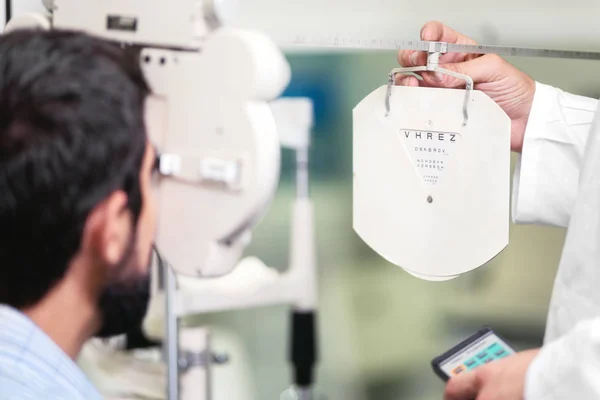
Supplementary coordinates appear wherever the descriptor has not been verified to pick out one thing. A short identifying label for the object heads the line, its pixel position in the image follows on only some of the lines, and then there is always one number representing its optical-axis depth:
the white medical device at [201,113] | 1.25
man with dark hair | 1.23
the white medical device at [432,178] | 1.46
